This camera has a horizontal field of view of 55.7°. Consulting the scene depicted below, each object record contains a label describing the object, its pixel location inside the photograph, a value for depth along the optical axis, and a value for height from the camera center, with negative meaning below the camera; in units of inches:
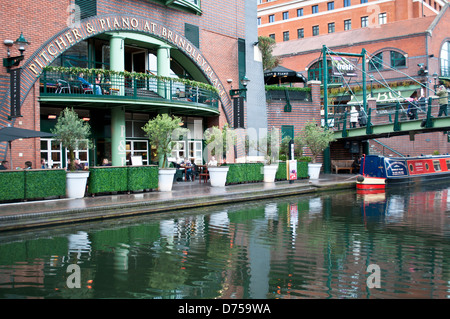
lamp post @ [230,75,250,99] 875.6 +151.0
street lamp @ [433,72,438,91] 1368.8 +266.7
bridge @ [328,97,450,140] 845.2 +74.0
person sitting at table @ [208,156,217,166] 717.3 +0.9
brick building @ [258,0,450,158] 1322.6 +371.5
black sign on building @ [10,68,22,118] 565.6 +97.9
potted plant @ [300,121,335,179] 826.2 +41.7
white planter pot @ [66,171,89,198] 512.7 -21.9
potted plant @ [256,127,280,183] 757.3 +19.0
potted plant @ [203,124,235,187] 671.8 +24.7
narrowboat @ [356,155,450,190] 780.6 -22.1
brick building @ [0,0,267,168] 605.0 +176.5
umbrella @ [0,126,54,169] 489.4 +38.0
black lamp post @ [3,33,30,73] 563.8 +152.3
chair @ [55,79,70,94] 632.6 +119.7
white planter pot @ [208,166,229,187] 670.5 -19.1
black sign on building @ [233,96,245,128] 892.0 +104.4
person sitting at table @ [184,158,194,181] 779.5 -12.2
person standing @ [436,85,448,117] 836.0 +101.1
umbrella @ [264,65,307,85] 1091.9 +227.3
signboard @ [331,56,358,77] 1237.1 +279.3
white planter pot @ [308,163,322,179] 842.8 -17.5
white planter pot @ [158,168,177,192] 597.6 -21.6
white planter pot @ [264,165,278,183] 754.8 -18.2
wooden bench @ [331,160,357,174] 1040.2 -9.1
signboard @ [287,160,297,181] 739.9 -14.1
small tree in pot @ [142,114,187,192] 591.5 +38.9
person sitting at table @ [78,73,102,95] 645.9 +123.5
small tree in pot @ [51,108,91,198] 514.0 +29.8
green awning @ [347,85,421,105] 1370.6 +221.3
